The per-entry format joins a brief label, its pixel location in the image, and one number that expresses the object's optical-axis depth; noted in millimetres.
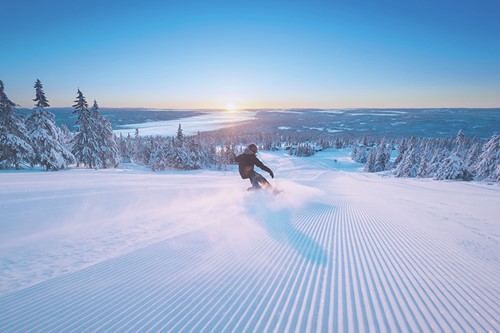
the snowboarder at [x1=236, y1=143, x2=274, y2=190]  10571
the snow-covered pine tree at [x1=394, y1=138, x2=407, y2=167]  64288
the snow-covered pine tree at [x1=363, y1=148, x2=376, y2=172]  63394
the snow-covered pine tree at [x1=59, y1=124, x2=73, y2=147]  68875
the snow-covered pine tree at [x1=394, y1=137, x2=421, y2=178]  43316
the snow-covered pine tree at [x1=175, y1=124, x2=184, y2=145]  47138
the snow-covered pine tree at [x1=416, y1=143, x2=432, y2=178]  40469
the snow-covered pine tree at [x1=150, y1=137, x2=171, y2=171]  46688
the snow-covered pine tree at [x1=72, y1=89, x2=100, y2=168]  32406
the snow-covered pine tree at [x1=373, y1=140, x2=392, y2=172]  62625
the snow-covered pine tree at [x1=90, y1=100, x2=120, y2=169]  35391
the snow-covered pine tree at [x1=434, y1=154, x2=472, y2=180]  28000
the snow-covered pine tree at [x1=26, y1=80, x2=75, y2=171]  24375
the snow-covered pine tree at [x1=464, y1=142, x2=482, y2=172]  53166
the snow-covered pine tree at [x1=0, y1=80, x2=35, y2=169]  22219
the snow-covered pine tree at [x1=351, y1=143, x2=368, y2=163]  93375
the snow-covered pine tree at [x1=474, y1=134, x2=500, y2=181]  31172
